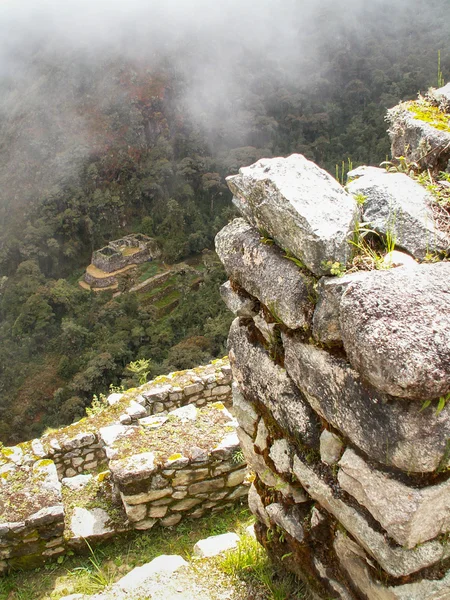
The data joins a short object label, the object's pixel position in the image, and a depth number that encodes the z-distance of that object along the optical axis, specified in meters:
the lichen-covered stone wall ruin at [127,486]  4.07
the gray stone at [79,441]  5.67
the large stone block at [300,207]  2.08
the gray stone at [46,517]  4.01
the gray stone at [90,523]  4.16
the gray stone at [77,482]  4.65
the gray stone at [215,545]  3.34
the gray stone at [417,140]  2.69
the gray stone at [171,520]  4.31
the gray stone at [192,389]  6.40
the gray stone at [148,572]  3.14
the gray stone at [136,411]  5.78
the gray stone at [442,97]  3.02
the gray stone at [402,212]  2.15
